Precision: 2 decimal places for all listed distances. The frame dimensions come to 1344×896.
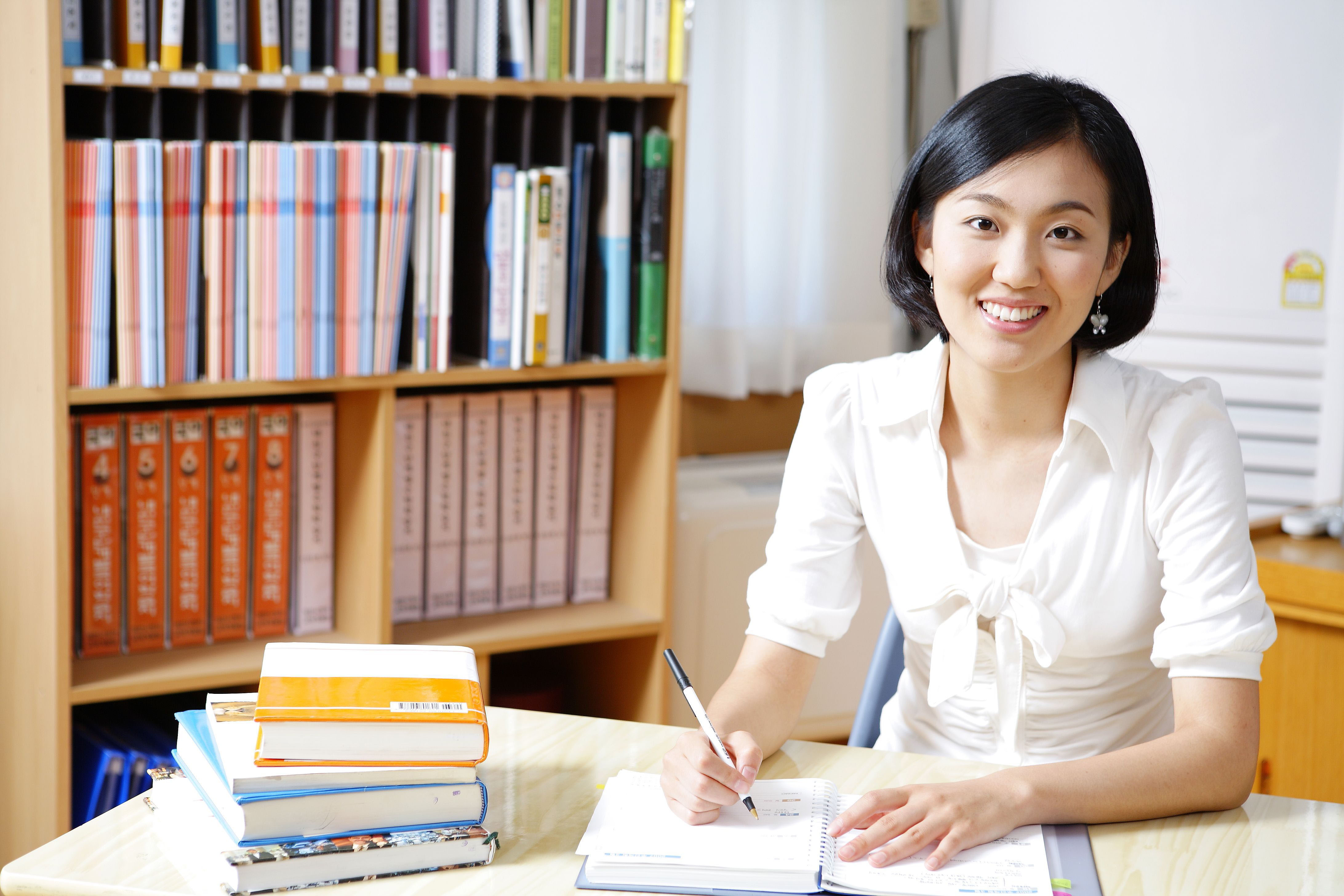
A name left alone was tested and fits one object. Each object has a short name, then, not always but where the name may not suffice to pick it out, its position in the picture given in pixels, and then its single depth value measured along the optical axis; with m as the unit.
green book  2.24
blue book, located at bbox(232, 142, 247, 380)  1.95
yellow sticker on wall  2.53
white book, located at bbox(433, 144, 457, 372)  2.09
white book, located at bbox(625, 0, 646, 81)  2.21
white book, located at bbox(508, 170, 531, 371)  2.15
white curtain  2.81
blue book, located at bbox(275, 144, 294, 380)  1.97
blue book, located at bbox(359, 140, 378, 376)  2.03
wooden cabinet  2.09
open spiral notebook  1.01
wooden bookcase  1.82
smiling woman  1.33
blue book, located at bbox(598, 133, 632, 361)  2.22
